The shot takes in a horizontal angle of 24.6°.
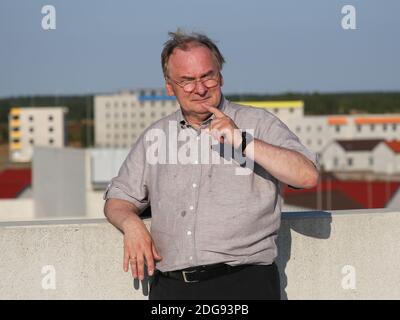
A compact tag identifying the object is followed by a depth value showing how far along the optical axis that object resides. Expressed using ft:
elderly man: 11.91
